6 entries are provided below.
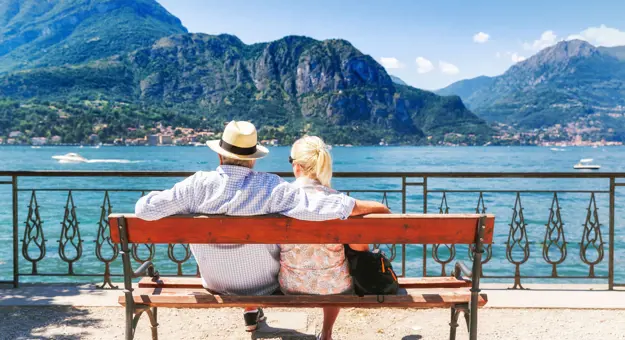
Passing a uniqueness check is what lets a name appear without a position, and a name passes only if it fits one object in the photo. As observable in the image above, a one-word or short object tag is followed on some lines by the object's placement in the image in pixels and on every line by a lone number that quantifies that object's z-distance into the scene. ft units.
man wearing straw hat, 8.93
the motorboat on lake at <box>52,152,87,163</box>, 260.66
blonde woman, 9.59
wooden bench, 8.98
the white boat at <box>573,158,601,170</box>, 234.44
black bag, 9.86
